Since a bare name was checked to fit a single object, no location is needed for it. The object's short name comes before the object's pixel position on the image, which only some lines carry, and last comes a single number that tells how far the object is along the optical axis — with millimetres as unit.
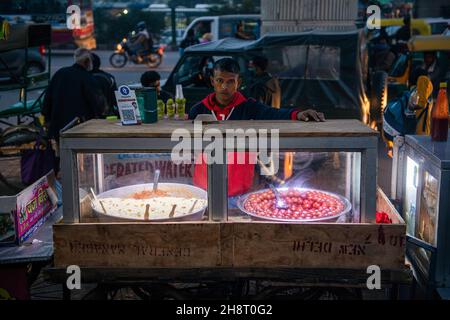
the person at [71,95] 6141
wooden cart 2502
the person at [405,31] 16361
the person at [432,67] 10578
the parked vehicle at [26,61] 11668
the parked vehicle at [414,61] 11156
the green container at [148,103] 2867
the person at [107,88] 7320
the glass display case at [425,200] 2732
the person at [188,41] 18658
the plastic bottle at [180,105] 5254
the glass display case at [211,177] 2553
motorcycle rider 21156
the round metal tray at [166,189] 2979
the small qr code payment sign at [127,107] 2791
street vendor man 2996
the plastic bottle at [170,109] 5474
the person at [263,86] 7652
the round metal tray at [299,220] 2620
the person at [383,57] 14781
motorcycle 20861
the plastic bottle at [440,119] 3129
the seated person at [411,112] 4875
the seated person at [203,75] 8805
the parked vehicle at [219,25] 20672
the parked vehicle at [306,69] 8570
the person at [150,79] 6312
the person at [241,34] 15211
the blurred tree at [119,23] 28469
